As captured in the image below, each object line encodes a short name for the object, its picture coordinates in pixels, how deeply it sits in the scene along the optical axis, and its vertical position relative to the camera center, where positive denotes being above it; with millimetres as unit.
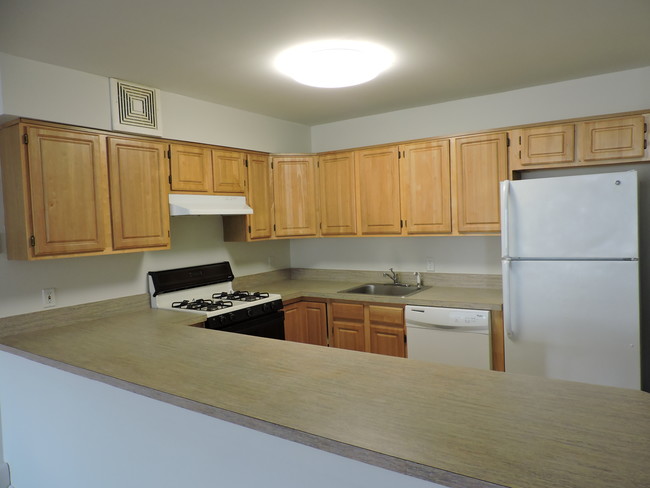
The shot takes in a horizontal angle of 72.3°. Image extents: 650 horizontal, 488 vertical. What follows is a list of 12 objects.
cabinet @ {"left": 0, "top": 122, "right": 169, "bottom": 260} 2453 +243
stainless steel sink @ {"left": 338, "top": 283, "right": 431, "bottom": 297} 3939 -581
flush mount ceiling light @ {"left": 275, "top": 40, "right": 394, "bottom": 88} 2455 +961
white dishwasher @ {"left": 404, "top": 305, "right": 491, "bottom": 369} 3111 -810
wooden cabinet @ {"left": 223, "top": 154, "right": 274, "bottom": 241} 3826 +186
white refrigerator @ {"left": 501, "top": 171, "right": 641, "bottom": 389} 2623 -358
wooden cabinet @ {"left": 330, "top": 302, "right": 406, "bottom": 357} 3484 -822
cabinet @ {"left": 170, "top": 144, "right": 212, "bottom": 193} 3229 +477
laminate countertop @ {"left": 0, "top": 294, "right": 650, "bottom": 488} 1068 -575
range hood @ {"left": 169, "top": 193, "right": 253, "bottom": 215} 3168 +205
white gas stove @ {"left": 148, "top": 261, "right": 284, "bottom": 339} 3146 -539
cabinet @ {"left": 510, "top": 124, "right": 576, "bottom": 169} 3113 +534
